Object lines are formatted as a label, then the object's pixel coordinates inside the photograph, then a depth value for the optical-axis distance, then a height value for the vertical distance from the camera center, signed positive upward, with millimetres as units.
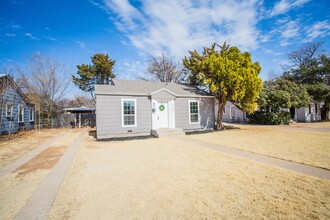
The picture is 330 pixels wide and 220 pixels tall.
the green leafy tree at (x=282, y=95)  18234 +1985
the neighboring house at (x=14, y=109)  13773 +981
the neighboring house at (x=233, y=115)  25656 -91
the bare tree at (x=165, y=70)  29812 +8055
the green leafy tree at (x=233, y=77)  13922 +3081
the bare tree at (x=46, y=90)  22938 +3864
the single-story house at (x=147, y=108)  12602 +646
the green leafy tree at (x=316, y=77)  21000 +5531
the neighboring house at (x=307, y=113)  23203 -6
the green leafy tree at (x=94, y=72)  28016 +7491
